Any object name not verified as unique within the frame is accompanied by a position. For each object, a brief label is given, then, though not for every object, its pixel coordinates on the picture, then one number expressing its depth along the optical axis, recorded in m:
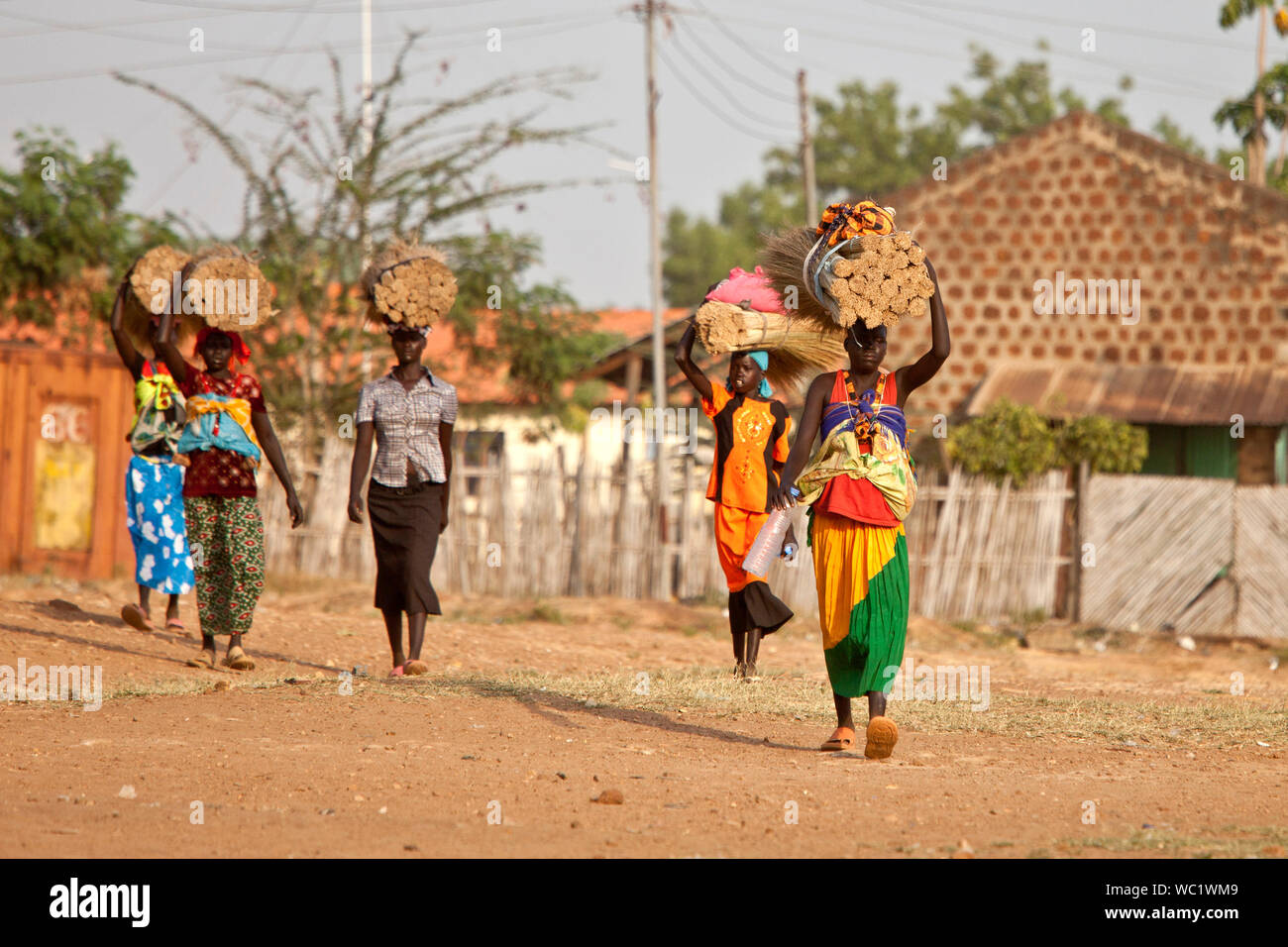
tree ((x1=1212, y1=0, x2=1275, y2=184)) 20.73
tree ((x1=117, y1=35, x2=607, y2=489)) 17.73
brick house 16.06
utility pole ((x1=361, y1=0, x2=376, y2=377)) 17.89
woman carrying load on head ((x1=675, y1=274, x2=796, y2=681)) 8.10
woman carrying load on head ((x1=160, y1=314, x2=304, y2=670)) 8.16
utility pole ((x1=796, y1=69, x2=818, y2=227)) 24.00
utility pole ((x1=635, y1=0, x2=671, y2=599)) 19.84
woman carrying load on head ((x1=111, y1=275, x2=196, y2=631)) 9.24
